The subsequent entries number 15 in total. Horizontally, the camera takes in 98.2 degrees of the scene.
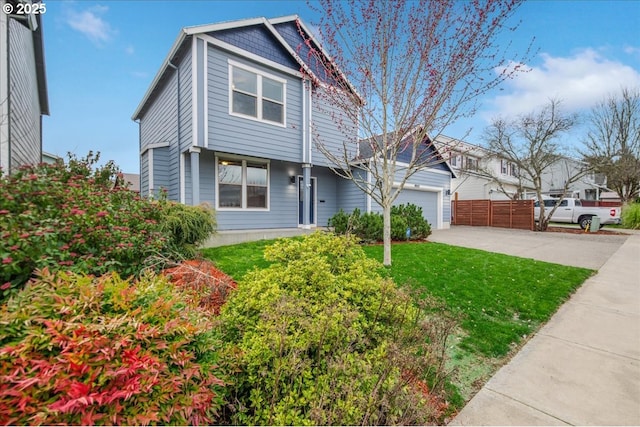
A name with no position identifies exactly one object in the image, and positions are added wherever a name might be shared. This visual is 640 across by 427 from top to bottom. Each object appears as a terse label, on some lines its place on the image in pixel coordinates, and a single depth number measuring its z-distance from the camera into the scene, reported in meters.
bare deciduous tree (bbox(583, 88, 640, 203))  18.56
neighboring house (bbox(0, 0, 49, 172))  4.12
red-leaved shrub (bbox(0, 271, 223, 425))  1.14
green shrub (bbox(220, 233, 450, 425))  1.73
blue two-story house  7.80
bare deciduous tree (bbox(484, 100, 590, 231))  14.90
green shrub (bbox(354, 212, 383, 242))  9.09
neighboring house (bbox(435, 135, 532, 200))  20.30
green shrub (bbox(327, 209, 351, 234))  9.16
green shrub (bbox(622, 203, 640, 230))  15.34
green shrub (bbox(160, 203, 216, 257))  5.31
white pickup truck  15.67
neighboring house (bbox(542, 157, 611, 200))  29.56
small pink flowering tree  5.31
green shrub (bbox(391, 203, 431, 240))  10.48
